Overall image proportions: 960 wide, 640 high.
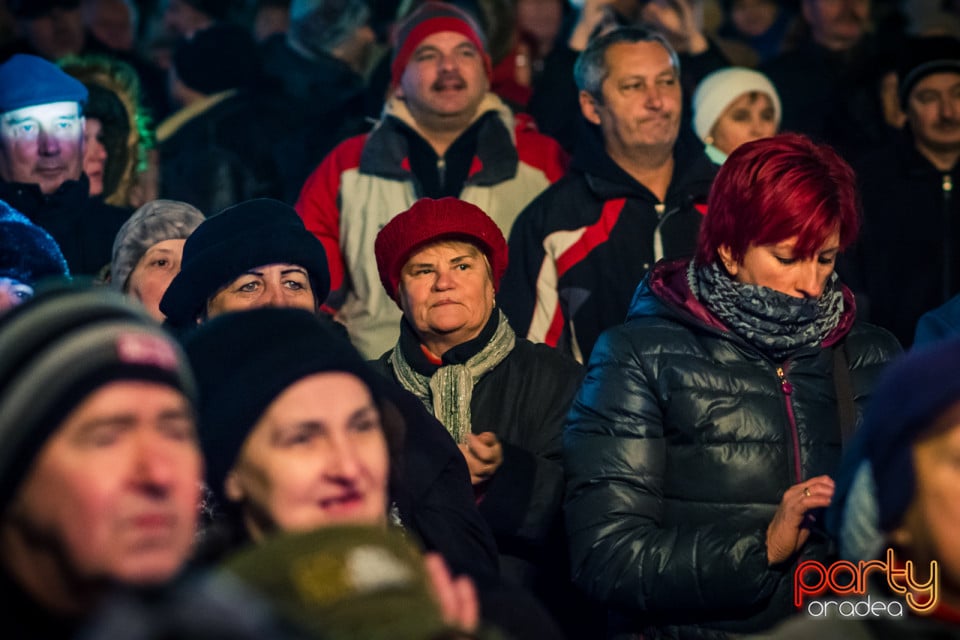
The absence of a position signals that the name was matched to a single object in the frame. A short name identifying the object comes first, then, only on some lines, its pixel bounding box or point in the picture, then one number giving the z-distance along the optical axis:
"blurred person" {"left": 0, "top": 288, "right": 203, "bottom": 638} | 5.50
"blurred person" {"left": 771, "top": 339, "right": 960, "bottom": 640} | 6.15
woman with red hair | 9.27
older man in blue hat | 14.60
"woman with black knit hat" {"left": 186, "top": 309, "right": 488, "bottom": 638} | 6.70
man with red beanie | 14.58
